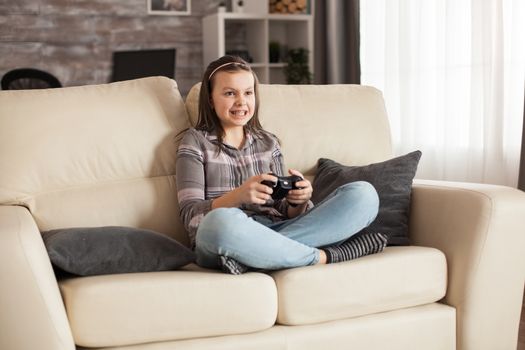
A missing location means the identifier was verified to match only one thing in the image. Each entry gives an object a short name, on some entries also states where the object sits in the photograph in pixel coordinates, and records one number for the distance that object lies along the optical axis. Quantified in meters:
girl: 2.10
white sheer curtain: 3.71
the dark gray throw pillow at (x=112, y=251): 2.04
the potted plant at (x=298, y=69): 5.38
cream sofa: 1.92
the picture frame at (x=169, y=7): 5.45
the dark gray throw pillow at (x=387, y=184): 2.48
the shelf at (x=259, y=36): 5.33
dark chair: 4.98
